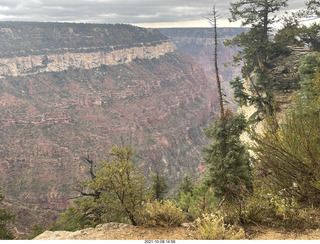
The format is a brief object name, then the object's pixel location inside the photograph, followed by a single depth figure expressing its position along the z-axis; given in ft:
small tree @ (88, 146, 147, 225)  31.85
